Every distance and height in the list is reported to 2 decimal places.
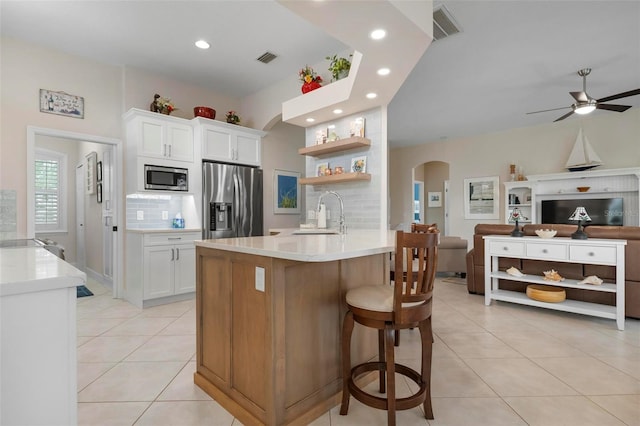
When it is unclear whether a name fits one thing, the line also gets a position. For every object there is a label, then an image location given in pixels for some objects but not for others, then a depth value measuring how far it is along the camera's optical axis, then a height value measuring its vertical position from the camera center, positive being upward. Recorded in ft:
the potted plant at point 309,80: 12.18 +5.05
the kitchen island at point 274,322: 5.08 -1.93
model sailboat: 19.57 +3.45
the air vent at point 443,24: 9.61 +6.02
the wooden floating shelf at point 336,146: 11.72 +2.57
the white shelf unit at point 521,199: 22.27 +1.00
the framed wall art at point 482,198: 24.31 +1.20
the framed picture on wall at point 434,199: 33.27 +1.48
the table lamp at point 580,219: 10.52 -0.20
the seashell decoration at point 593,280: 10.59 -2.23
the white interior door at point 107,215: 15.30 -0.06
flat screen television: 19.42 +0.19
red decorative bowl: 14.60 +4.63
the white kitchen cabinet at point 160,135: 13.01 +3.32
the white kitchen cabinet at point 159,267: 12.40 -2.13
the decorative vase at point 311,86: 12.16 +4.83
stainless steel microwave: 13.20 +1.50
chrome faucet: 10.41 -0.41
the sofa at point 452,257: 17.52 -2.38
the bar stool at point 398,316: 5.02 -1.66
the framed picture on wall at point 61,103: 12.11 +4.26
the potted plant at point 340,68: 10.86 +4.96
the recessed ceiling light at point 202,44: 11.84 +6.29
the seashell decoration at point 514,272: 12.13 -2.23
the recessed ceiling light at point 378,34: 6.92 +3.92
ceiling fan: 12.85 +4.51
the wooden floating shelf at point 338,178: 11.85 +1.36
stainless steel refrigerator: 14.24 +0.61
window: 19.85 +1.46
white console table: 9.98 -1.56
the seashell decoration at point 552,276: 11.28 -2.22
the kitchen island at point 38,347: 2.68 -1.15
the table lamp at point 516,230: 12.33 -0.65
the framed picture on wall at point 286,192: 17.95 +1.21
